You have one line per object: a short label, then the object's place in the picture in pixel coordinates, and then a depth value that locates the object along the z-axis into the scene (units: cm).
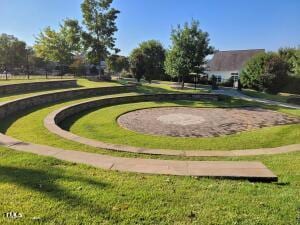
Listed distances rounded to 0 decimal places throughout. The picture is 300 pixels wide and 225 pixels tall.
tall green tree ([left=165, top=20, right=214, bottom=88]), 2298
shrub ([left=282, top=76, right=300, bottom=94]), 2923
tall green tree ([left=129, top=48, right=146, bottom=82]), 2886
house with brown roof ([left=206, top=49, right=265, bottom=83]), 4488
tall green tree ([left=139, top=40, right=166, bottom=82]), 3137
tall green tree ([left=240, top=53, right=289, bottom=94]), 2380
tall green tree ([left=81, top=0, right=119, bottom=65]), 2748
